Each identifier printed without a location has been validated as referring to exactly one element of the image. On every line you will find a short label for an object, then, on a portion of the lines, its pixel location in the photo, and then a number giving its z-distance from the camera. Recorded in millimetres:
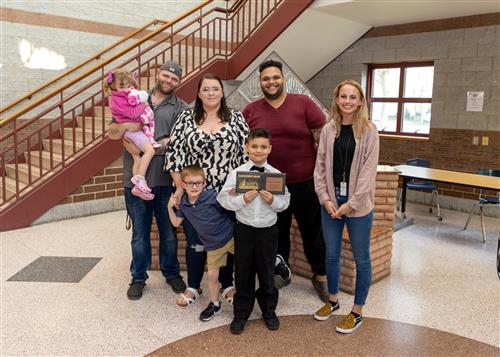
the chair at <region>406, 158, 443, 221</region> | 5617
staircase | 4902
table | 4485
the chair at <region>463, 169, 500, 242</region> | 4772
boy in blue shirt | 2604
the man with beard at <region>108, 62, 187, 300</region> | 2863
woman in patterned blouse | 2574
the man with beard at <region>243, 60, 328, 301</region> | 2717
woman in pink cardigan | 2434
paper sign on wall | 5909
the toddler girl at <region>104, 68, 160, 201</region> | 2795
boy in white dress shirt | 2480
